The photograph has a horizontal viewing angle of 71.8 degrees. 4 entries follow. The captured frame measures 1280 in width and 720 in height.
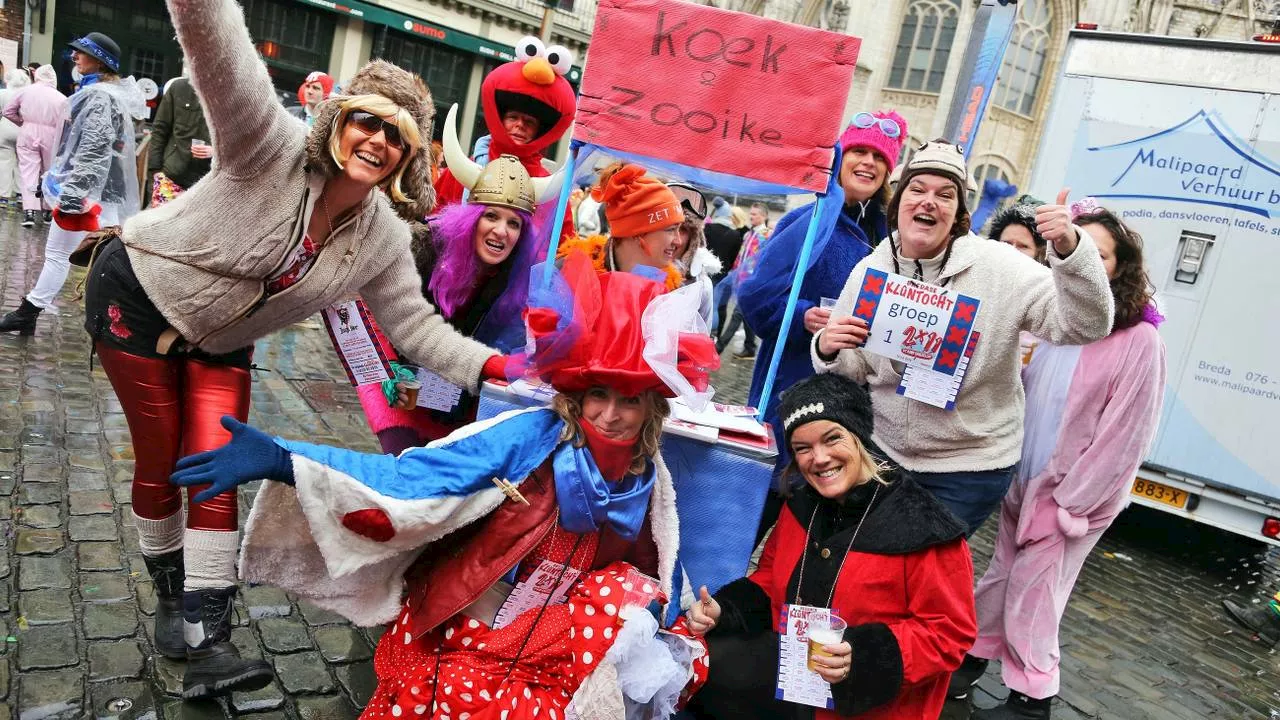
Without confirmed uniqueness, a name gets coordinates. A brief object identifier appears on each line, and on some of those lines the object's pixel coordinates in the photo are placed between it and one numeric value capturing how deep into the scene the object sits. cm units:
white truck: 561
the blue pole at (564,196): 292
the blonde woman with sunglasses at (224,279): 241
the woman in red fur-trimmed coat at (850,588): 232
